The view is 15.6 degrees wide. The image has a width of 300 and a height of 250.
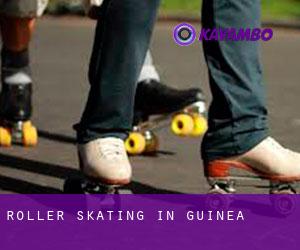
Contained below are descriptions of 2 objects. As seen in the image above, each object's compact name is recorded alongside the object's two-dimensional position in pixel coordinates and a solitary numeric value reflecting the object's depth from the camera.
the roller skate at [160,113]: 5.05
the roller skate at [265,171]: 3.92
